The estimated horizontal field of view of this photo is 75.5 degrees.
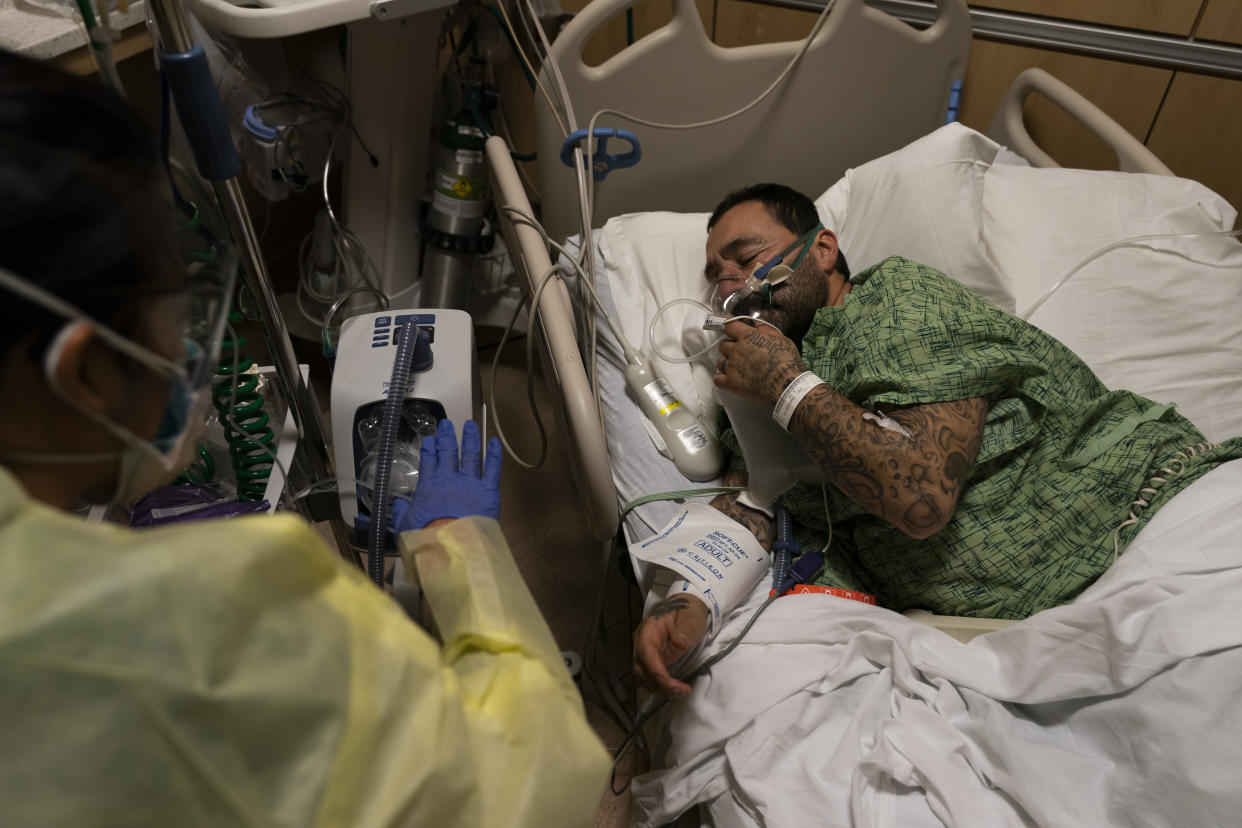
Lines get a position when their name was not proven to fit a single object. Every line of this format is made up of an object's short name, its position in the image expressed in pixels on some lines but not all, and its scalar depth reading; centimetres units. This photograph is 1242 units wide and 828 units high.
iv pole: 82
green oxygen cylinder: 212
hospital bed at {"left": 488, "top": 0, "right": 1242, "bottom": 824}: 157
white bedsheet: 95
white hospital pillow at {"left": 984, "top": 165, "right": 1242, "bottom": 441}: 156
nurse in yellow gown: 50
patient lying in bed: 120
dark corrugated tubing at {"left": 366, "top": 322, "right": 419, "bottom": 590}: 103
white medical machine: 126
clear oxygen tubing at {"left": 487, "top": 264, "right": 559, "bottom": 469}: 136
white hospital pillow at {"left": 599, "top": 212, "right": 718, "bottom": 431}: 161
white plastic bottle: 148
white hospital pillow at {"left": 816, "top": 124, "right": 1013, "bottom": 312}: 162
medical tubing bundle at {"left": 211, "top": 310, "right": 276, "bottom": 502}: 119
